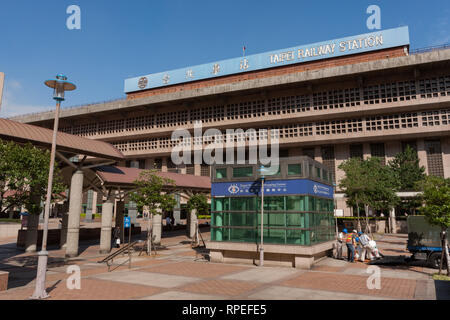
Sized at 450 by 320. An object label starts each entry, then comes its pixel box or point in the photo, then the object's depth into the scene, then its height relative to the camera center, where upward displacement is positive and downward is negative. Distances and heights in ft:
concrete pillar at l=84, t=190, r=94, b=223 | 237.45 +7.55
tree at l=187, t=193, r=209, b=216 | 103.26 +2.85
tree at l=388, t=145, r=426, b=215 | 148.77 +19.05
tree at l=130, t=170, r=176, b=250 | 80.43 +4.03
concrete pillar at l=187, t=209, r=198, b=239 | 109.69 -2.46
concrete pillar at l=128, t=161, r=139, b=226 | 193.22 +0.57
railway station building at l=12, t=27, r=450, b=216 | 148.25 +55.18
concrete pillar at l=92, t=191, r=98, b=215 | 241.76 +6.90
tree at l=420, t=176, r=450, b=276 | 49.37 +0.90
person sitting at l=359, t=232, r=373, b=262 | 64.95 -5.90
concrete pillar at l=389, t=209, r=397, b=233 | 147.13 -3.50
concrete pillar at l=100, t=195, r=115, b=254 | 79.66 -3.32
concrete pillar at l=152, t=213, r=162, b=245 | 95.71 -4.46
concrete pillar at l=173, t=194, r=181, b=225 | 197.17 -0.42
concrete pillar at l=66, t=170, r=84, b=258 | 72.18 -0.32
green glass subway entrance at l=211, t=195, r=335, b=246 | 58.80 -1.20
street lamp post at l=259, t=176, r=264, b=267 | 58.80 -5.80
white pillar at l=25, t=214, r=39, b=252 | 79.61 -5.55
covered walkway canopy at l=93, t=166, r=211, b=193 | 81.92 +9.29
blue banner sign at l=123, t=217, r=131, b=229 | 96.07 -2.64
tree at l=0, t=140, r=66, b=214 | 42.63 +5.12
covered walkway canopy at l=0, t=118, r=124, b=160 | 61.05 +14.33
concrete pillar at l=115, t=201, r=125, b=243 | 117.91 -0.74
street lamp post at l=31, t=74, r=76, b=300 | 35.83 +2.23
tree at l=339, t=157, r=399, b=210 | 120.78 +10.66
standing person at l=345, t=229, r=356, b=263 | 65.13 -6.40
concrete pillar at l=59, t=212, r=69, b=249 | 88.84 -5.13
